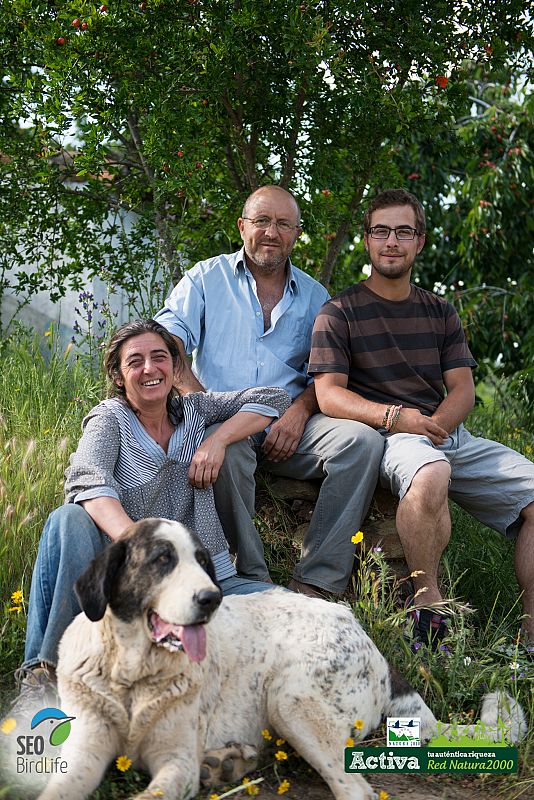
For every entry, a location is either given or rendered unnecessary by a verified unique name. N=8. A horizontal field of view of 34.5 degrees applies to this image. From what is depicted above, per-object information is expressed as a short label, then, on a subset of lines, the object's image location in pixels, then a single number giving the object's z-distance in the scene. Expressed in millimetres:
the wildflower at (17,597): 3726
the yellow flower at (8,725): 2883
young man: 4203
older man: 4219
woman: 3264
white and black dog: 2705
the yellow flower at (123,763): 2756
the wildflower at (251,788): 2749
